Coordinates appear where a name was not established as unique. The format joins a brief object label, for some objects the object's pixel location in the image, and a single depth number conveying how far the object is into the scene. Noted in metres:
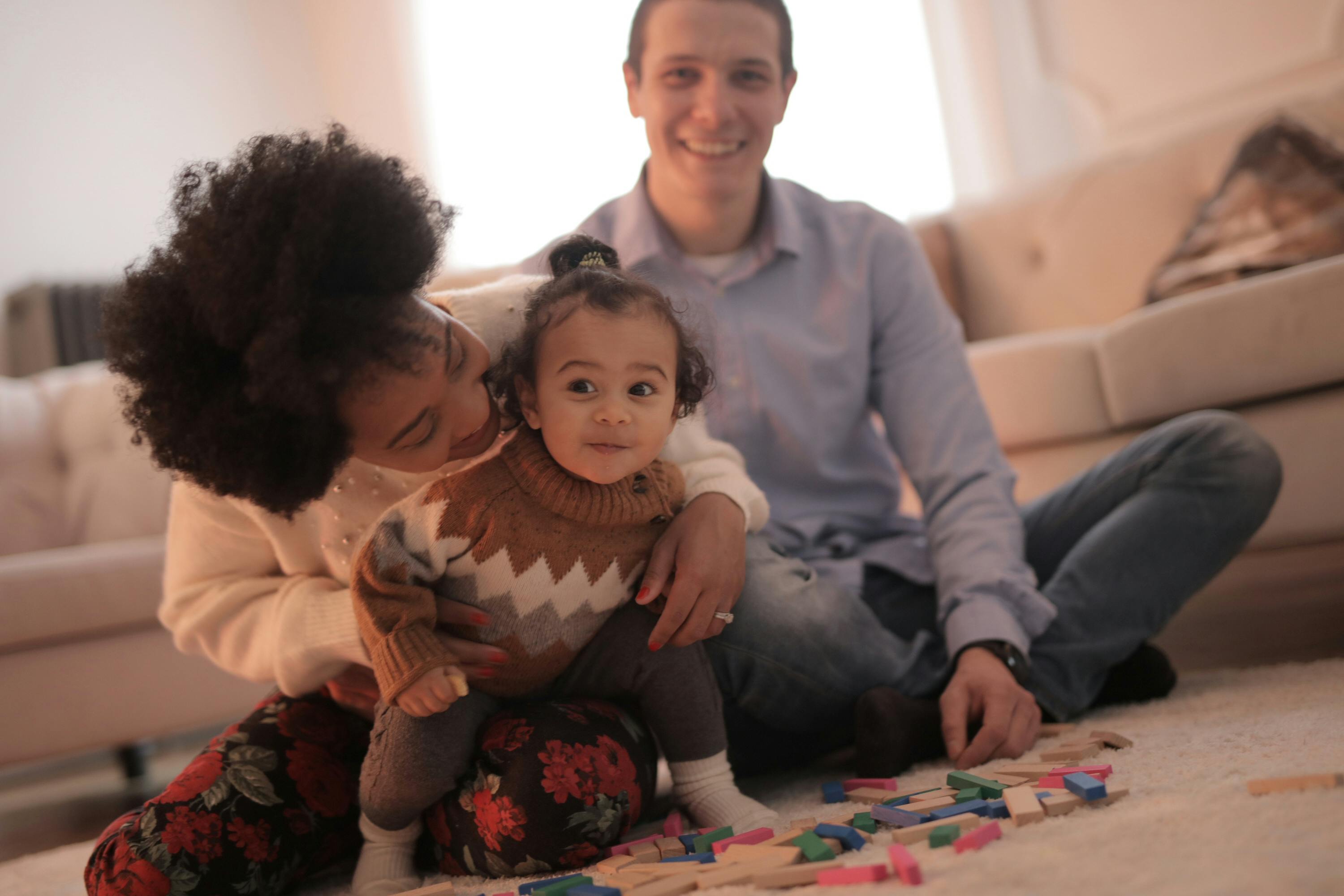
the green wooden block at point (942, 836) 0.77
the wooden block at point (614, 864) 0.87
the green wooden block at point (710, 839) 0.88
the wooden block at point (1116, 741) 1.01
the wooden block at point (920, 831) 0.80
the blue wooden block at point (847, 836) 0.81
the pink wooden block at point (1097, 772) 0.89
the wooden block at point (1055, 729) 1.12
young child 0.92
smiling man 1.12
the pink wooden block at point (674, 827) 0.99
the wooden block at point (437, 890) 0.87
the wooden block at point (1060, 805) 0.81
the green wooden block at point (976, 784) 0.88
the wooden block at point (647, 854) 0.89
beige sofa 1.70
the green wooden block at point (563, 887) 0.80
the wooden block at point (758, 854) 0.78
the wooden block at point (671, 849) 0.89
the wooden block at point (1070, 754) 0.98
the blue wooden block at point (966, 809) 0.83
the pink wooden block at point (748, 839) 0.86
